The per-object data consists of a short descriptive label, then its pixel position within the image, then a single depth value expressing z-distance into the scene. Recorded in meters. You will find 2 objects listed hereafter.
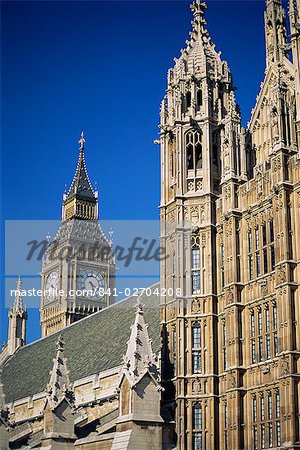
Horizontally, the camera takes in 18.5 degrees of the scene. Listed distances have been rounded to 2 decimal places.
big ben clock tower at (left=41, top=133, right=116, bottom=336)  93.50
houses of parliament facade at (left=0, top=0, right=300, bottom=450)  42.25
